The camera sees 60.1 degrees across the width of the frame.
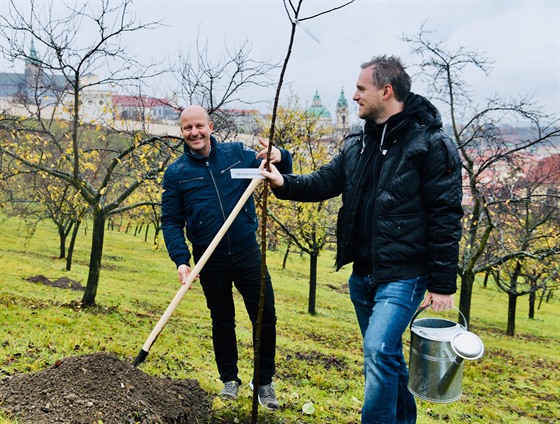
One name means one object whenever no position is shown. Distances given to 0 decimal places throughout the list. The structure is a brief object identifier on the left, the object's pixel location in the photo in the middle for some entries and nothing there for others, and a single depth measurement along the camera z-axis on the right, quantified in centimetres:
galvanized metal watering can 319
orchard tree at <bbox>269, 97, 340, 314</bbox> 1398
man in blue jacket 371
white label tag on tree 323
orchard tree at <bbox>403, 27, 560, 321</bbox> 1039
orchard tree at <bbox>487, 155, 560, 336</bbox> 1100
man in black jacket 279
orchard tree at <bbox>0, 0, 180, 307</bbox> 815
